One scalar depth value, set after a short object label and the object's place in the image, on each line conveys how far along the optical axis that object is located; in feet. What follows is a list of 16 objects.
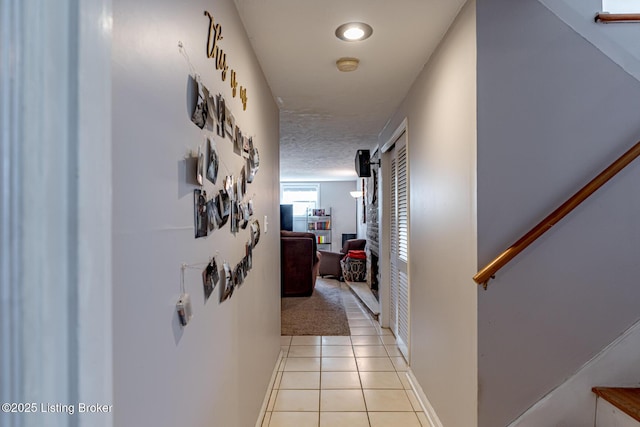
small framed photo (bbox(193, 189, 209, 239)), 3.22
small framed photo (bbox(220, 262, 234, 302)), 4.09
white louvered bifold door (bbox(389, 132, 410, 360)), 9.77
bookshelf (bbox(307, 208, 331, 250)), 29.66
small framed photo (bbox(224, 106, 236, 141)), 4.22
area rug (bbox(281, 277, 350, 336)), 12.40
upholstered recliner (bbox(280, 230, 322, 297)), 17.24
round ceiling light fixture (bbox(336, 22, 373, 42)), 5.62
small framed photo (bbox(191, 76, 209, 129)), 3.18
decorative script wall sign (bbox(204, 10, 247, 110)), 3.71
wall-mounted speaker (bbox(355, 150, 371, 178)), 15.93
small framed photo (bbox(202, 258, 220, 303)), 3.51
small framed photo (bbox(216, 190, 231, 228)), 3.88
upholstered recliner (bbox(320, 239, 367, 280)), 22.24
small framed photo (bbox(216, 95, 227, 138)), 3.89
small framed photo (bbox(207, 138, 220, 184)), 3.53
